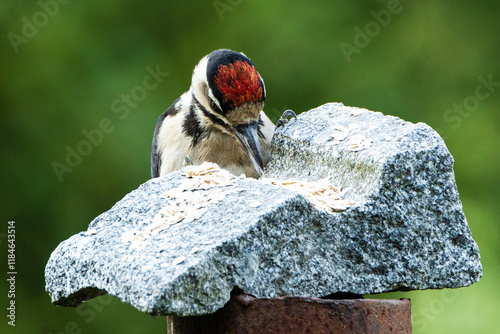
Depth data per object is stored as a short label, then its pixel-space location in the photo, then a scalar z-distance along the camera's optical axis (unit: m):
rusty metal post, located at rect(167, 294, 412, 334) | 4.58
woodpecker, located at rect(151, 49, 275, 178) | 6.84
